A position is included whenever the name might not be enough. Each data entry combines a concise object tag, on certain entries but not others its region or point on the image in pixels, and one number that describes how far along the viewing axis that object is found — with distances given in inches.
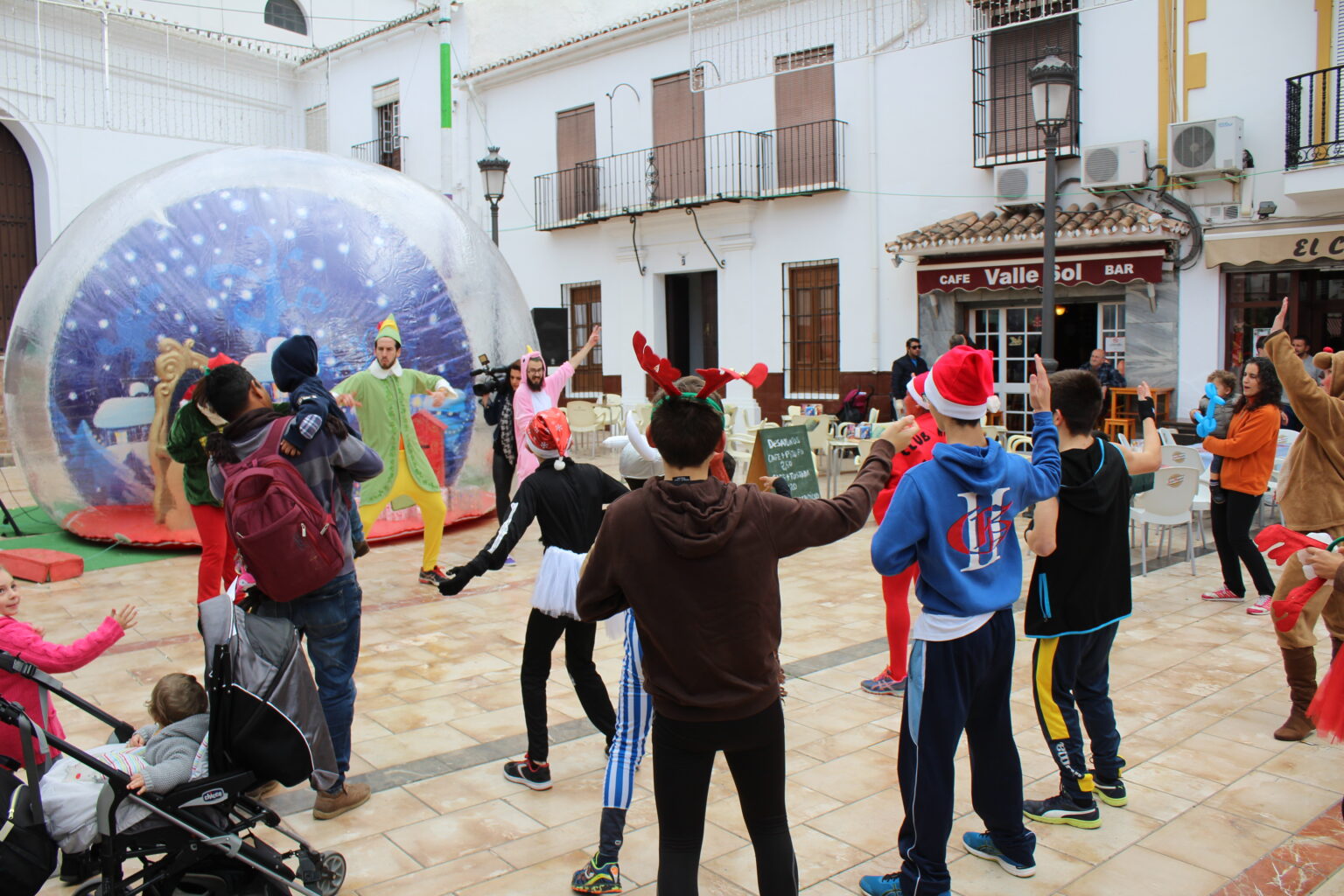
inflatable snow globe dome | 326.6
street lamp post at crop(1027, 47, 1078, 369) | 378.3
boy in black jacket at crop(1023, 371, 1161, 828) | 146.1
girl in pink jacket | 128.7
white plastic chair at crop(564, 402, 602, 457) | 600.7
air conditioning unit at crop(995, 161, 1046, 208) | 557.6
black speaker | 550.0
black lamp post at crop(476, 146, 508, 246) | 537.0
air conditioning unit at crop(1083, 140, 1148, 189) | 512.7
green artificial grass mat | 342.0
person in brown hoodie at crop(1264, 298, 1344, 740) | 179.5
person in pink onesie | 308.7
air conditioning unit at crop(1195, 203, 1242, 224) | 493.7
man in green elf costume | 290.8
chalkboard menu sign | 226.5
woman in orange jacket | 245.3
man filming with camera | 323.0
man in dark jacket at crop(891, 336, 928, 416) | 540.7
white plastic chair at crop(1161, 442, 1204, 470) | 315.0
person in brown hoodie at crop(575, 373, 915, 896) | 100.8
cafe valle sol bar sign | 511.8
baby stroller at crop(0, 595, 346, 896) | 114.9
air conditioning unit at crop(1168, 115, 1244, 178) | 477.7
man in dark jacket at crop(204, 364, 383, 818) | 151.1
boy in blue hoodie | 121.2
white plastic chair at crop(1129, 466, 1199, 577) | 305.0
